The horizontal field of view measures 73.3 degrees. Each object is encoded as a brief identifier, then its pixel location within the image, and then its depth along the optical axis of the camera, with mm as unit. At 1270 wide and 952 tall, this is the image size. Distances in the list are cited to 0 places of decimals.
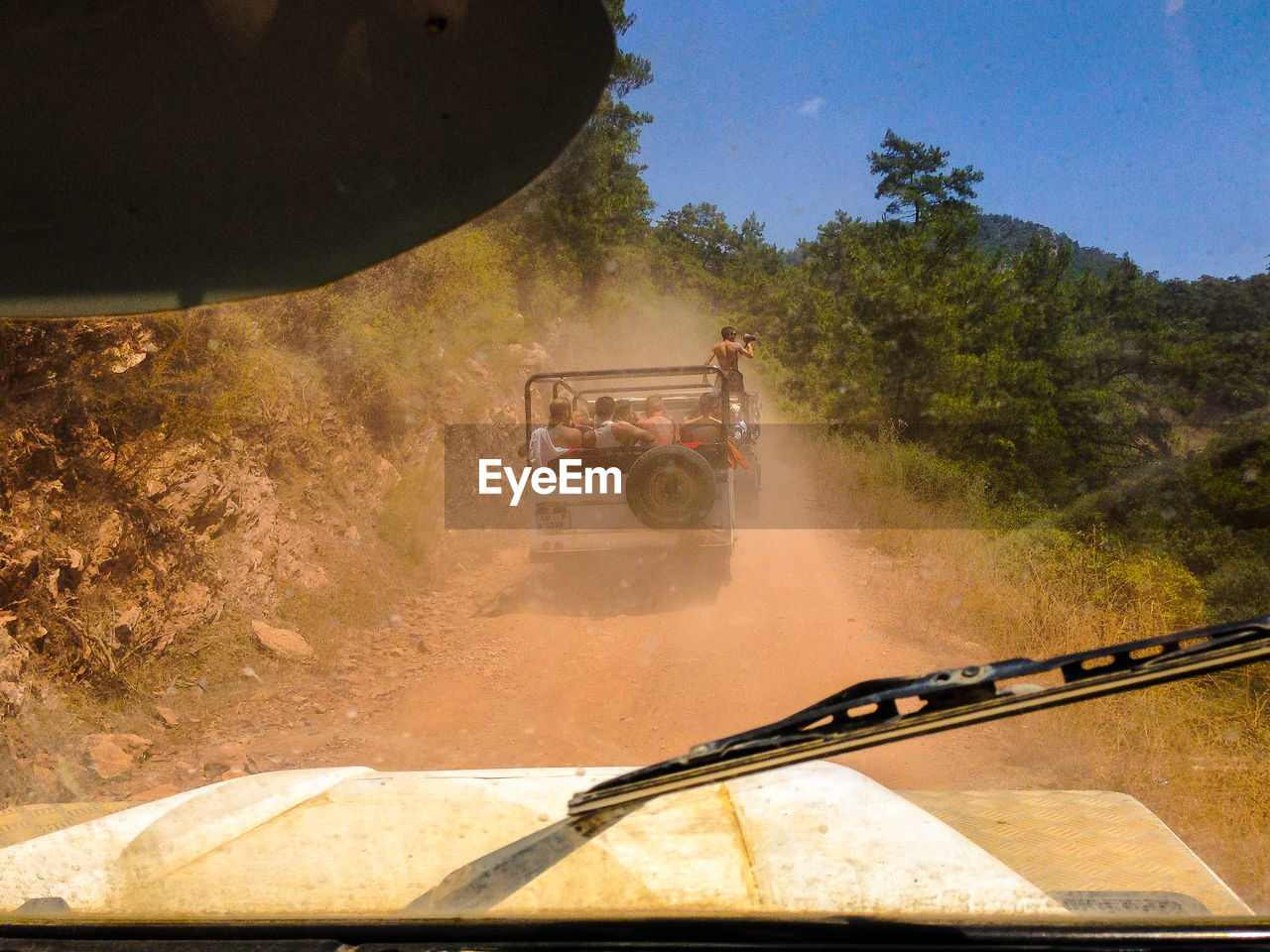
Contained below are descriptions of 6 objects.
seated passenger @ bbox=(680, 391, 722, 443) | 8422
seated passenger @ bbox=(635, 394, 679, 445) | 8195
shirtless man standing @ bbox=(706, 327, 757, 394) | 11531
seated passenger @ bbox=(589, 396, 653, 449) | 8062
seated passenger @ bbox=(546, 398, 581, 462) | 8031
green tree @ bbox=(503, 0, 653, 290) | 18234
